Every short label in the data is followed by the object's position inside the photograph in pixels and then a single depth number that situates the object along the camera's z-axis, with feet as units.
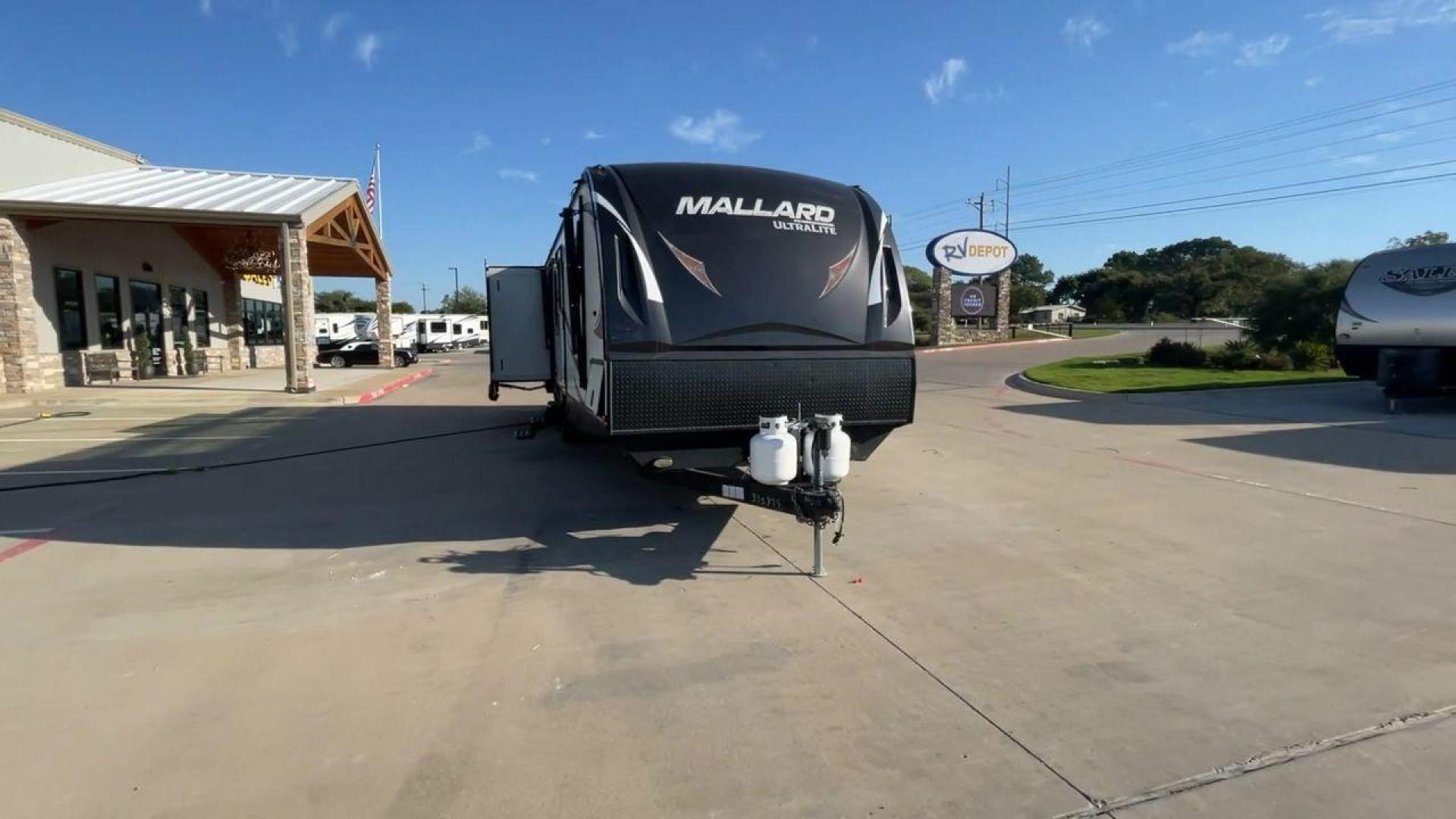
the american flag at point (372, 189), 127.13
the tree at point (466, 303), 333.42
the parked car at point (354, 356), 106.63
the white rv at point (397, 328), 157.48
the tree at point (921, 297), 189.37
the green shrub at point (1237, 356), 70.95
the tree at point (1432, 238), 135.20
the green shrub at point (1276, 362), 70.23
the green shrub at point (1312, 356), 70.23
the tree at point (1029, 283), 291.38
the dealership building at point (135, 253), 53.57
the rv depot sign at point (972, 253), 119.96
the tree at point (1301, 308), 70.95
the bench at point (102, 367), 62.13
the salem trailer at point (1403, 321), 42.93
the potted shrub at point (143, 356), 68.85
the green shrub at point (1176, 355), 76.84
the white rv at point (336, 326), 163.63
